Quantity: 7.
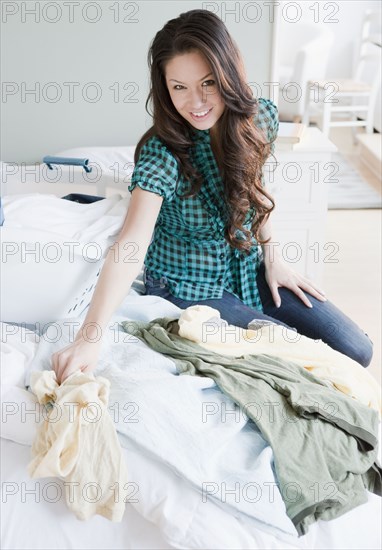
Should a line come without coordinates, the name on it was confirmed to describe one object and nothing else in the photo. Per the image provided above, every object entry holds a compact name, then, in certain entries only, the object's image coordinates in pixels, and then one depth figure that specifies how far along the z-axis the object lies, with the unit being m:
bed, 0.96
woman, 1.35
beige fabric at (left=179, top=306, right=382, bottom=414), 1.25
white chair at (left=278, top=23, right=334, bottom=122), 4.84
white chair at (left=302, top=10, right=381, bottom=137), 4.45
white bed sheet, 0.95
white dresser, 2.20
